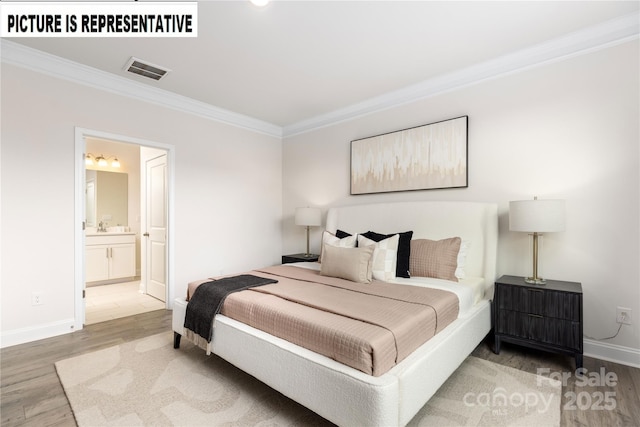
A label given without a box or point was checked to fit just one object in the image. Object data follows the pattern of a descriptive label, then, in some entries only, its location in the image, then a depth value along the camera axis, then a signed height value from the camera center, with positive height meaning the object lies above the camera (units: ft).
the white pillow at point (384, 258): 9.16 -1.44
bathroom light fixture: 18.44 +2.98
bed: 4.58 -2.67
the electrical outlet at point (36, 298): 9.34 -2.74
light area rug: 5.60 -3.83
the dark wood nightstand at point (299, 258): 13.52 -2.16
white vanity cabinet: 16.49 -2.63
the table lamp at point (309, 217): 14.07 -0.32
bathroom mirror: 18.48 +0.67
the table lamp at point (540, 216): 7.72 -0.12
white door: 13.44 -0.83
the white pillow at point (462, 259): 9.29 -1.49
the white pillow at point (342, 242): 10.06 -1.07
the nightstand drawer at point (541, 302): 7.30 -2.28
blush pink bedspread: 4.93 -2.03
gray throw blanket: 7.42 -2.29
